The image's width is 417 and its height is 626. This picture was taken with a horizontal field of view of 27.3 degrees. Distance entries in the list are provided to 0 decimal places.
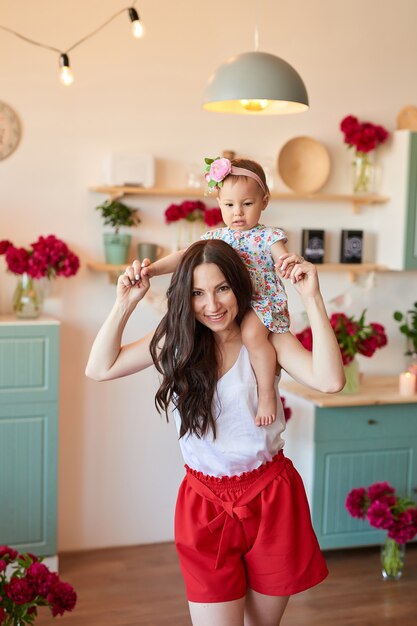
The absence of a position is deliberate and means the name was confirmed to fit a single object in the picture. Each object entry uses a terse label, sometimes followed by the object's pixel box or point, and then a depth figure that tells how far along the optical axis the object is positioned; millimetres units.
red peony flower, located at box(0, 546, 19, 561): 2494
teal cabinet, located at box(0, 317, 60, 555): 3744
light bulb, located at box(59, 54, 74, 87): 3311
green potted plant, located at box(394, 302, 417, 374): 4527
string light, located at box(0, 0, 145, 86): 3499
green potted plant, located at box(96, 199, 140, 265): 4008
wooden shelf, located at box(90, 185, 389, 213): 3986
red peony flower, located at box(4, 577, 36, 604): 2348
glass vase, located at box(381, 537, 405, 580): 3941
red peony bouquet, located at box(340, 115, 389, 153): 4273
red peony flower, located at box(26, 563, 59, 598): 2363
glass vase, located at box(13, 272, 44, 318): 3855
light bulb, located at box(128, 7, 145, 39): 3371
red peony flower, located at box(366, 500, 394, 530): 3818
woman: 2135
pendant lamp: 2752
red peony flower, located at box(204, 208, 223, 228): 4117
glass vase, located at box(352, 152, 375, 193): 4375
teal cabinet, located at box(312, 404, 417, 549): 4012
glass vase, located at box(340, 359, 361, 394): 4074
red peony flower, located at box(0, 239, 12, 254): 3807
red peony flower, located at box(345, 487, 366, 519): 3902
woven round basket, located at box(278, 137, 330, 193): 4293
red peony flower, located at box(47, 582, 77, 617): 2365
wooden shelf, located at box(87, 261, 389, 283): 3982
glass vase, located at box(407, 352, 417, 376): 4297
